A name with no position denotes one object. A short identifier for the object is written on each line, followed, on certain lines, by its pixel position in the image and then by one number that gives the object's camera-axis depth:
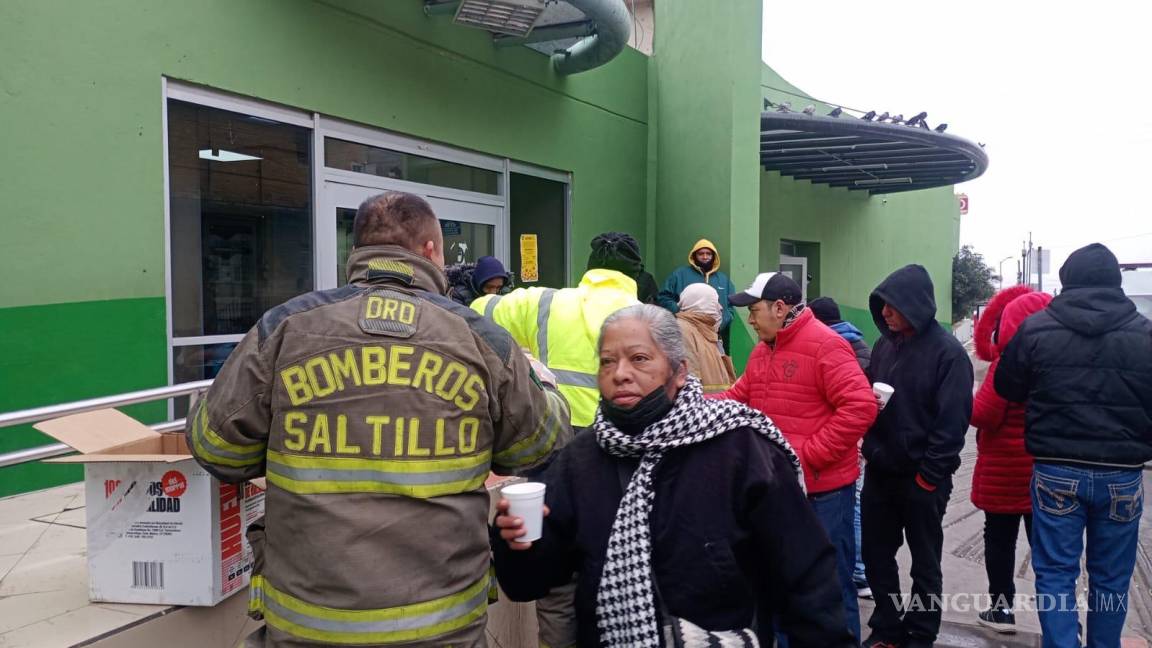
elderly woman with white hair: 2.00
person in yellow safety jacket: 3.90
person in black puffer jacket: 3.86
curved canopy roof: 10.40
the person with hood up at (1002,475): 4.48
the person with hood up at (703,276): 9.05
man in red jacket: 3.89
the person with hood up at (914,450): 4.11
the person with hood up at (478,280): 5.88
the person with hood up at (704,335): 5.54
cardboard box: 2.56
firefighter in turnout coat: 2.03
